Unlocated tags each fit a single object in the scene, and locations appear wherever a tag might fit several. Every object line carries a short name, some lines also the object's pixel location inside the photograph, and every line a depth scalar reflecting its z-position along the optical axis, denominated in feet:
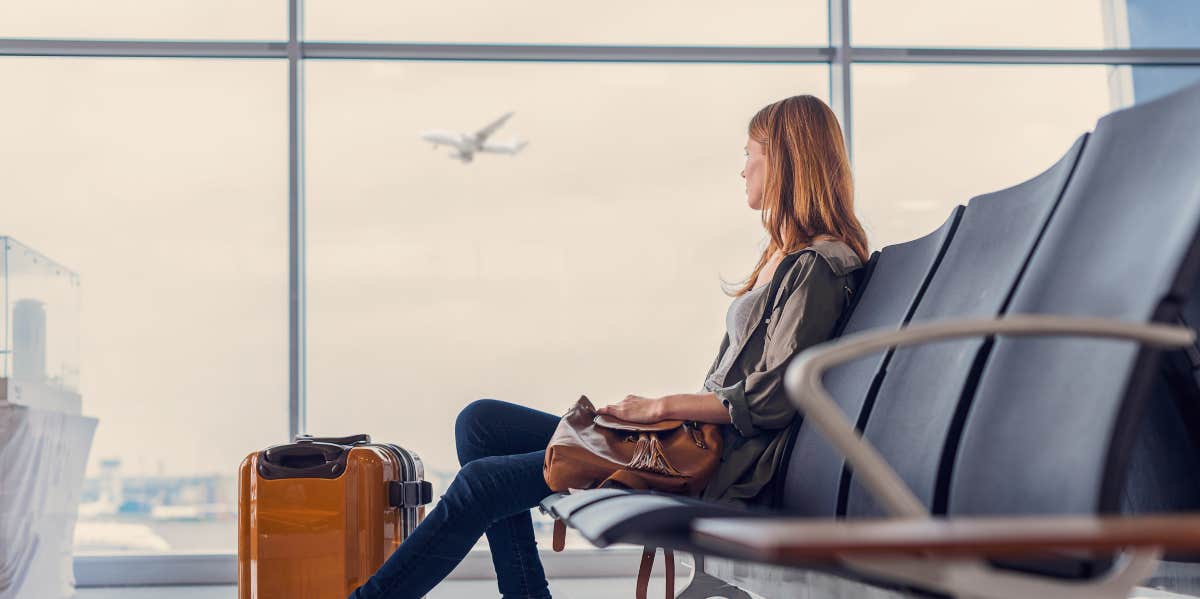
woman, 6.35
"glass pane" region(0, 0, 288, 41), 12.42
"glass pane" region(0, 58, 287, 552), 12.25
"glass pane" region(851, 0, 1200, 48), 13.07
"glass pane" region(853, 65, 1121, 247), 12.80
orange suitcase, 8.18
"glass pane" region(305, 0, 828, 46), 12.66
